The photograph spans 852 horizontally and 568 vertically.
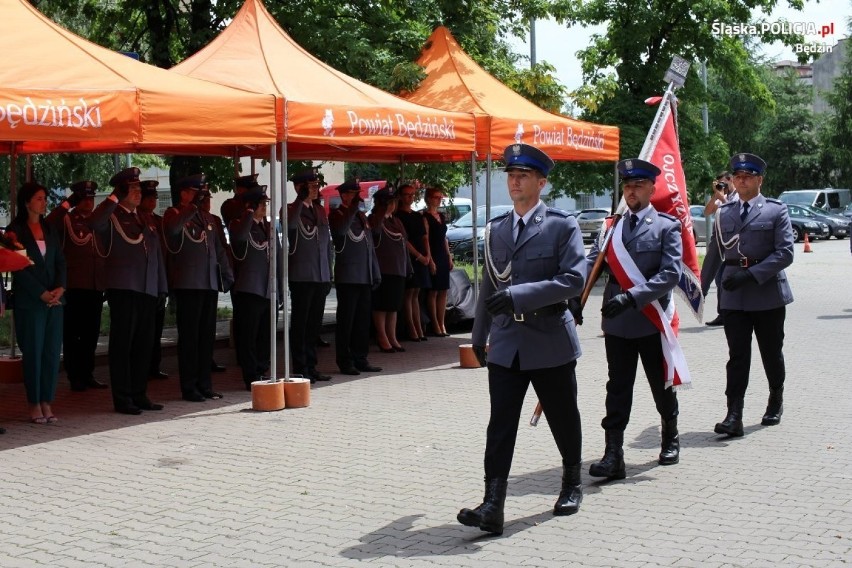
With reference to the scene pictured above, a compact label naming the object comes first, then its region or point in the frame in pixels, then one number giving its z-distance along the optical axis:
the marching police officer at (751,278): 8.71
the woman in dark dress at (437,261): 14.95
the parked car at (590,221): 42.75
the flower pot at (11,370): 11.96
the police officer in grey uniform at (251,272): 11.09
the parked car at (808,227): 44.72
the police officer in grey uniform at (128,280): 9.96
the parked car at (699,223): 42.22
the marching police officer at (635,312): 7.41
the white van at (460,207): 37.28
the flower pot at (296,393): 10.34
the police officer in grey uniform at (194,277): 10.53
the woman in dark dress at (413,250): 14.66
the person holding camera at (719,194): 16.00
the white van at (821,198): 50.22
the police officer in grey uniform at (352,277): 12.47
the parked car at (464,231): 31.88
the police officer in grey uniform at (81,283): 10.93
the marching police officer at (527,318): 6.16
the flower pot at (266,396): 10.16
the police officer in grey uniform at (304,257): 11.70
